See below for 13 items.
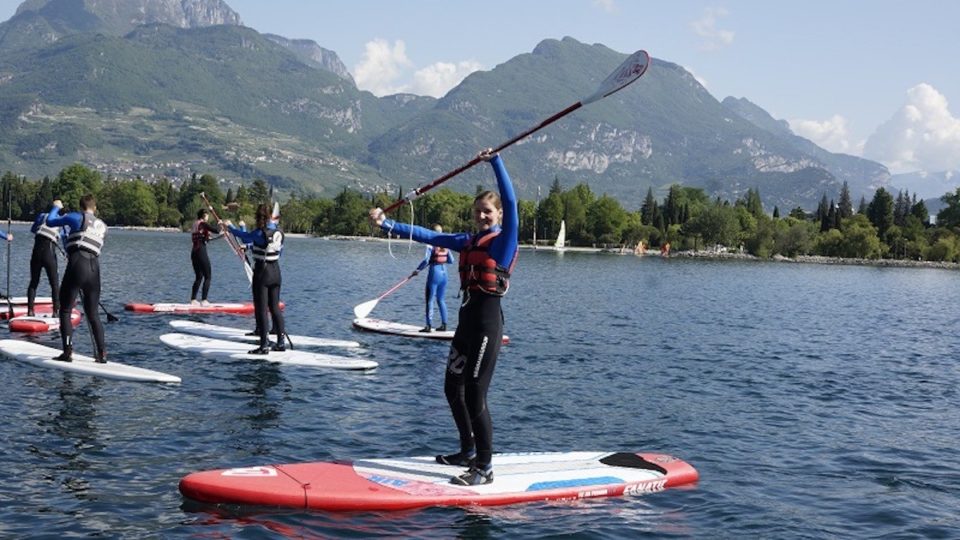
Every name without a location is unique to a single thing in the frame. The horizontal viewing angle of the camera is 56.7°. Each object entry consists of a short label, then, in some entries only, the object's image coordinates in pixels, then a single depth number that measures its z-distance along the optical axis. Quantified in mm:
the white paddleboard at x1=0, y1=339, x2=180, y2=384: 16766
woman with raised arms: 10312
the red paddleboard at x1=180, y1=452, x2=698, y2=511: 10289
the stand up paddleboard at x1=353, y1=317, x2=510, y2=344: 25973
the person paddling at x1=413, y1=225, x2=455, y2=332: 25156
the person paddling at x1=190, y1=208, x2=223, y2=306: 27594
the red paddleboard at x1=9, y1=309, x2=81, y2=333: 22375
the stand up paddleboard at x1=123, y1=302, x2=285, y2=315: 29484
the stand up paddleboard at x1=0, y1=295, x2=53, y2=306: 27109
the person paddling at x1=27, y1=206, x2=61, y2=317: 23016
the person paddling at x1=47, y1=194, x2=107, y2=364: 16547
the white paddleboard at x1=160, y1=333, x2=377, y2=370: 19828
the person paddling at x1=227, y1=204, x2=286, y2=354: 19359
